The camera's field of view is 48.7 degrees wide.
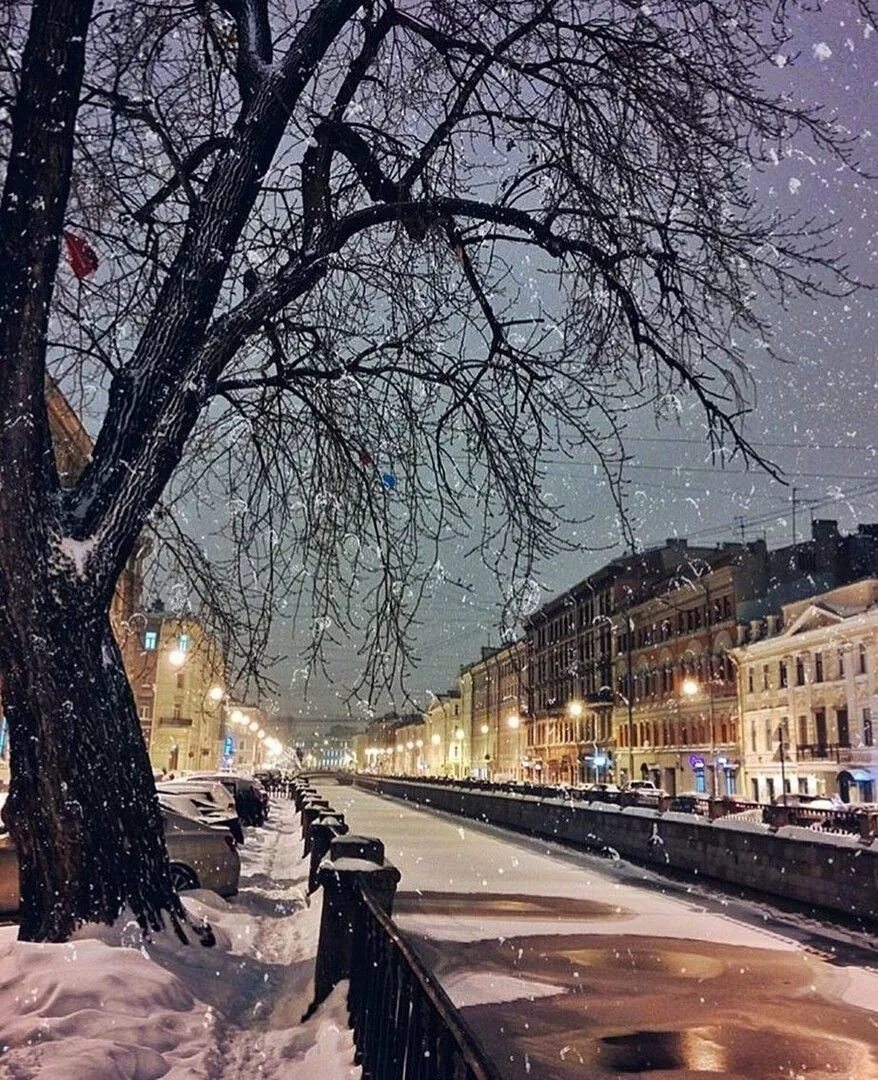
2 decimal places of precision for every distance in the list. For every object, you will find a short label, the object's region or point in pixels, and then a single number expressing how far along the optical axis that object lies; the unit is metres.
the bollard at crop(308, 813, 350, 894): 12.17
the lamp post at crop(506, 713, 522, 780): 103.74
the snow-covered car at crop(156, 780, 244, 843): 16.92
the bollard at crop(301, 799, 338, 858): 15.32
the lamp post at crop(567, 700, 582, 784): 87.12
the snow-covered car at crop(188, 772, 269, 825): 30.44
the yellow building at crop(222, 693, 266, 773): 75.06
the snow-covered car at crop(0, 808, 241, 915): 12.87
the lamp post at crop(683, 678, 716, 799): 61.24
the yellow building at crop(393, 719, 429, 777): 159.50
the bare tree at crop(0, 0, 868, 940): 6.62
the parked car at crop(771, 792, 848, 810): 36.53
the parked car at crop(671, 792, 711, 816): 33.75
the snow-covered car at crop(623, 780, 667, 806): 38.99
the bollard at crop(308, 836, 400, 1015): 6.27
